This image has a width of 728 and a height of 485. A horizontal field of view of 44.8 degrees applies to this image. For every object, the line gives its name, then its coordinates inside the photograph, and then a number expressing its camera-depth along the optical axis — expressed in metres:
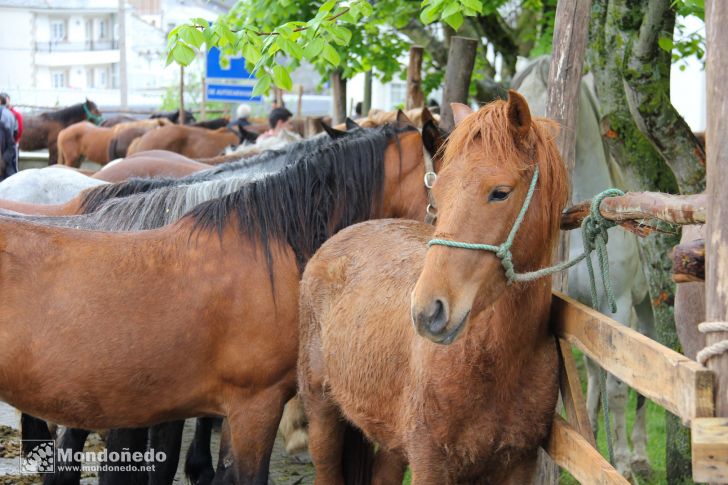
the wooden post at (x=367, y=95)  13.61
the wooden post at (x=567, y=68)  3.87
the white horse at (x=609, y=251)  5.35
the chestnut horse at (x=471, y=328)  2.68
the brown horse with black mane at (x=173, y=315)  3.71
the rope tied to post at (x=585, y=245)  2.68
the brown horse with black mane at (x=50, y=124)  20.00
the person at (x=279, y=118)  15.26
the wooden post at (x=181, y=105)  19.11
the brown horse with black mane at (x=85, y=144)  16.88
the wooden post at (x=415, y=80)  9.48
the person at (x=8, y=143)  11.70
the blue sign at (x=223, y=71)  17.31
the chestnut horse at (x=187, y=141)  13.78
